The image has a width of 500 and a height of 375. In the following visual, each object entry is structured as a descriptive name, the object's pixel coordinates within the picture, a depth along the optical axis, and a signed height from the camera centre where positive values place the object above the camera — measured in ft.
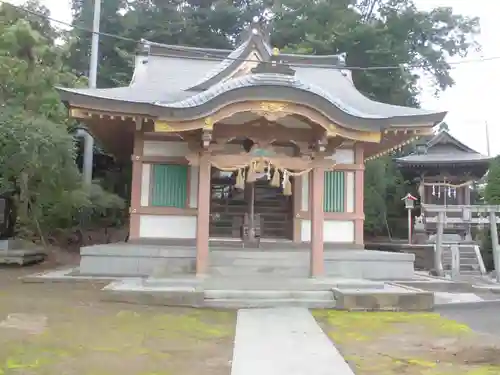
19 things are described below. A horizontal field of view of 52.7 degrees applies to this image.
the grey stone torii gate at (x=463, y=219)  50.42 +1.94
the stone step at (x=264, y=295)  28.14 -3.62
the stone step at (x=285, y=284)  29.84 -3.23
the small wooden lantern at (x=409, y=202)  69.07 +4.34
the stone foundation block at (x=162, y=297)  27.25 -3.73
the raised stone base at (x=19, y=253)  48.03 -2.69
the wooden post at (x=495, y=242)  48.62 -0.66
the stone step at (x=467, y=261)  62.06 -3.21
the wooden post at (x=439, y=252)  54.29 -1.96
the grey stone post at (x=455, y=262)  49.05 -2.80
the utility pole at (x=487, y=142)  167.38 +31.42
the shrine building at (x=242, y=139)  32.76 +6.81
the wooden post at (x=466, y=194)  77.10 +6.23
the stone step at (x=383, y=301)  27.68 -3.72
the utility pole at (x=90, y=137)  61.93 +11.36
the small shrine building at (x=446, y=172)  75.31 +9.56
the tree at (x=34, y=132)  41.93 +7.92
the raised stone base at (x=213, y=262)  36.21 -2.35
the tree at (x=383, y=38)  93.40 +38.74
